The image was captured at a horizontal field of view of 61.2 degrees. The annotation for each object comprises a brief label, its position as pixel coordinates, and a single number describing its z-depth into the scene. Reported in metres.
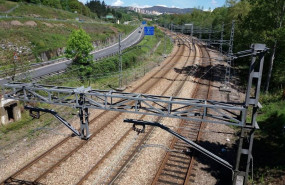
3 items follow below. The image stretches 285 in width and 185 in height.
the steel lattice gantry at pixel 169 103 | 8.52
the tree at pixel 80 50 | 29.33
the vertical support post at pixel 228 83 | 23.80
